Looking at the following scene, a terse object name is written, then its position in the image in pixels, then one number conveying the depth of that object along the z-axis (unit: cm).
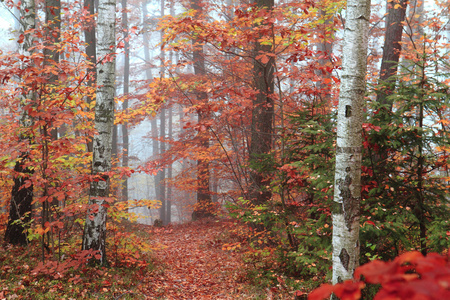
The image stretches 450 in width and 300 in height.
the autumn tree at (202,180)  1168
